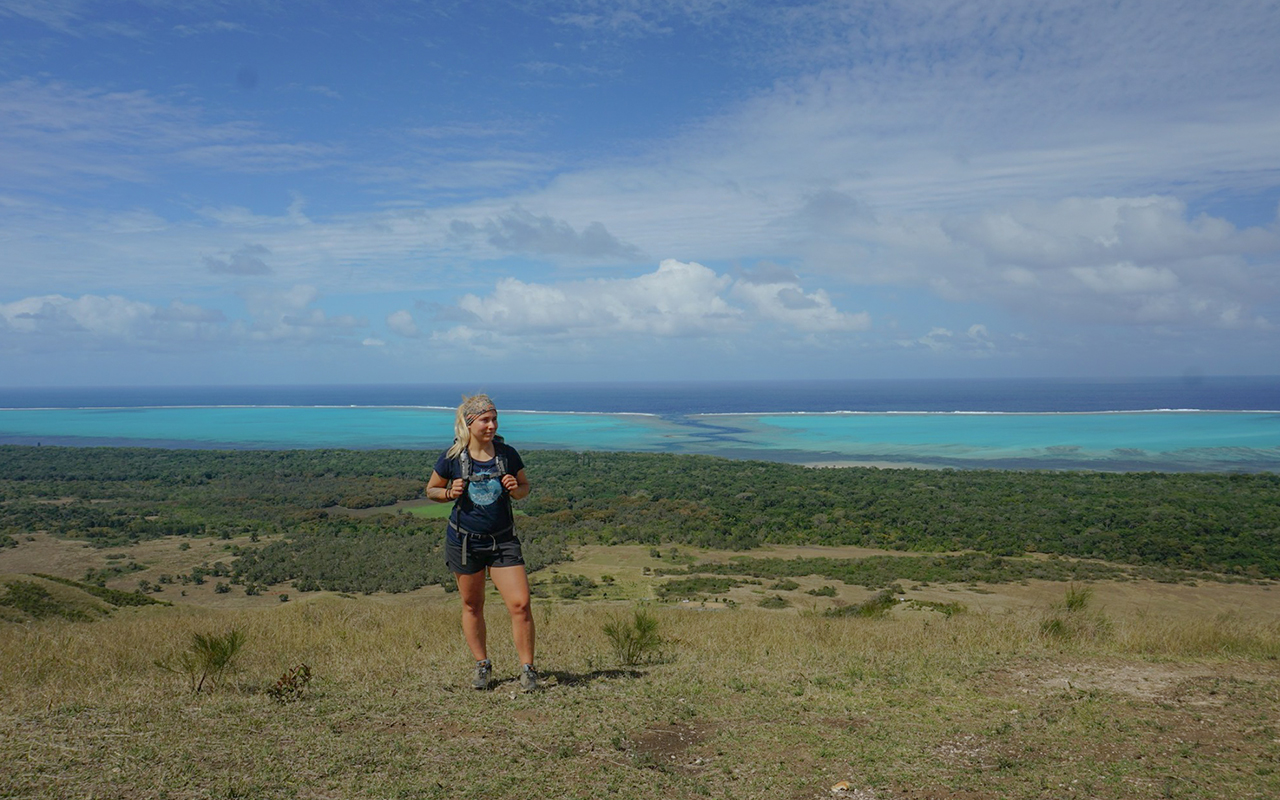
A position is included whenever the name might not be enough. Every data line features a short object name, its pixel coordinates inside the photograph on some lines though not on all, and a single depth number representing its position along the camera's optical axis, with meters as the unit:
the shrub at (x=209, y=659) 4.61
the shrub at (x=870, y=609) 11.20
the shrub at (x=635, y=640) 5.74
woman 4.58
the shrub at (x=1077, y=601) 8.05
